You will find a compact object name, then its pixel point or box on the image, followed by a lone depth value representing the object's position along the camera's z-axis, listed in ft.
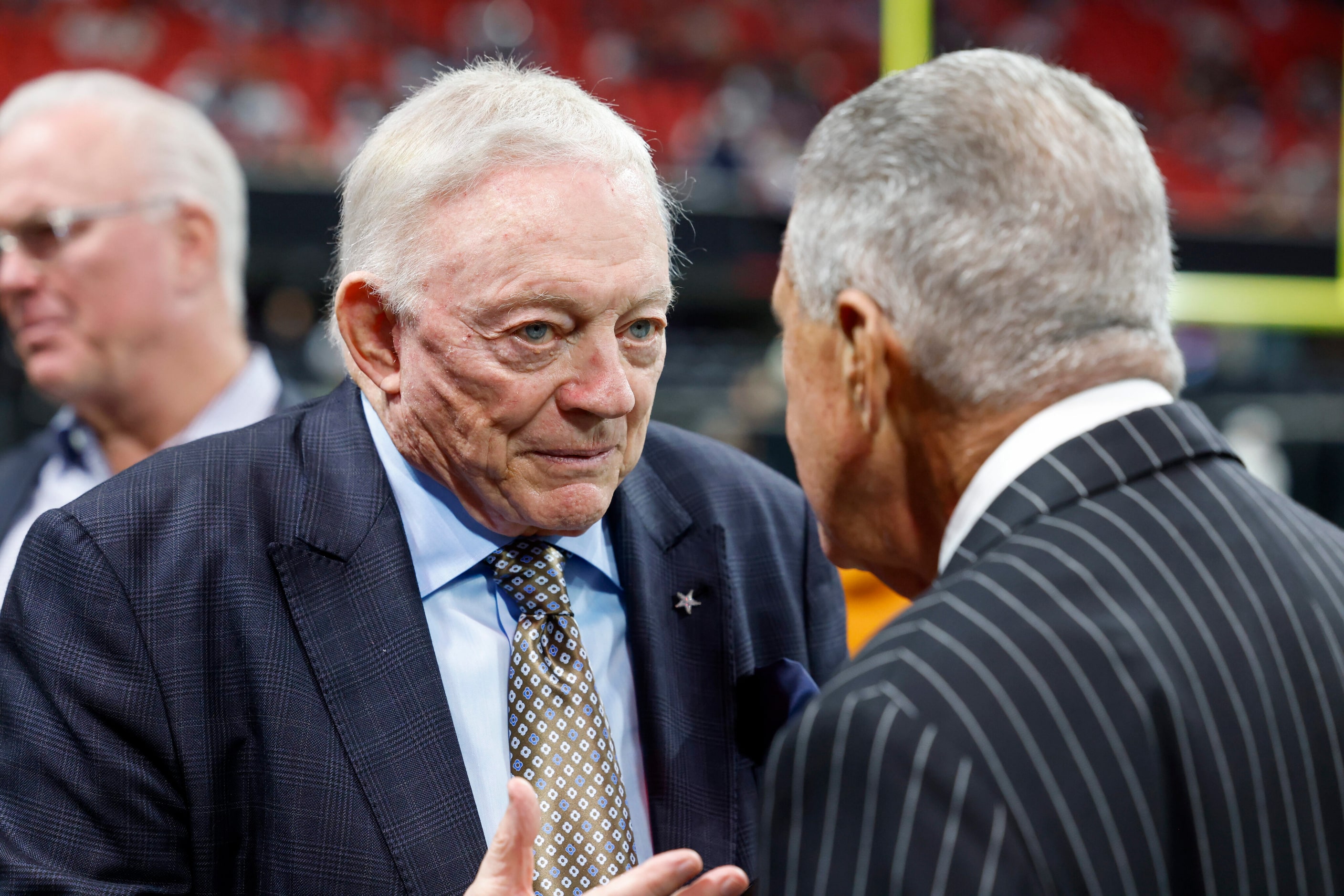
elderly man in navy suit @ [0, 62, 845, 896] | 4.08
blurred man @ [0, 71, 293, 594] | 7.68
